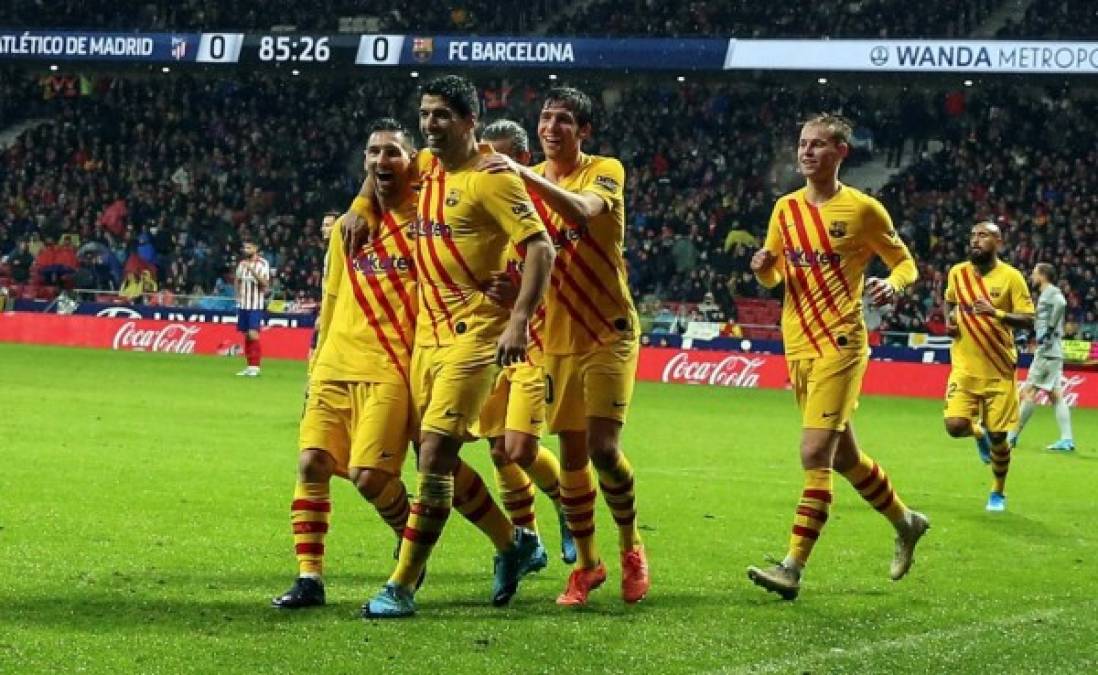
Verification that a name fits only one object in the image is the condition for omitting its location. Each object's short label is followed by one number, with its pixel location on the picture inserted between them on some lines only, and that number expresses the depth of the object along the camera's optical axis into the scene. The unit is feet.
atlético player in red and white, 89.30
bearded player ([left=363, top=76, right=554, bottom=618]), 25.72
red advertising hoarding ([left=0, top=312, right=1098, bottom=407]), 94.17
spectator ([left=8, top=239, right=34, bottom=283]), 128.57
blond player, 30.73
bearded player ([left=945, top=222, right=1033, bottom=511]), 45.83
